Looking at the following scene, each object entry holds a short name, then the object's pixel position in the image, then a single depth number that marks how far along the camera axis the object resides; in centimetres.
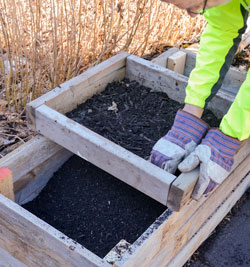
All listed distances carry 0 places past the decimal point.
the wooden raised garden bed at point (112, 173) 159
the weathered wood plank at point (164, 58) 285
